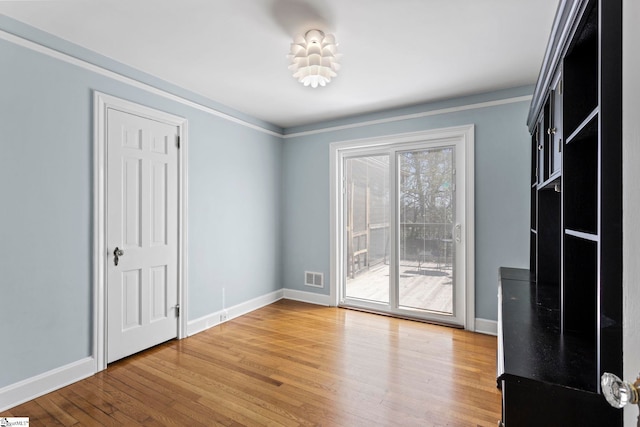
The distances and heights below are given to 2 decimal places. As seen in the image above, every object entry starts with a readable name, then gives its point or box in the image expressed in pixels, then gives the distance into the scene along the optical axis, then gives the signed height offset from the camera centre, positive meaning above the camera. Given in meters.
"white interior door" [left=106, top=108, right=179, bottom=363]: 2.75 -0.18
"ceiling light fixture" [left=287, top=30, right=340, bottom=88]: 2.19 +1.10
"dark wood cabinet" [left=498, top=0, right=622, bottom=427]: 0.89 -0.14
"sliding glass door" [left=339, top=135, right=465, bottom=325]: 3.71 -0.19
